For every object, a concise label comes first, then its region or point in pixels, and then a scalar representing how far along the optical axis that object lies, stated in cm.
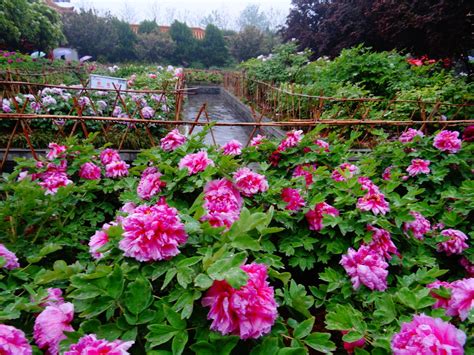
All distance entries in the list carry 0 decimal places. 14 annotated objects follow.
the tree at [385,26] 609
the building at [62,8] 3011
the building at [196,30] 3685
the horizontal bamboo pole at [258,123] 220
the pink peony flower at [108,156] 214
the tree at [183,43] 3209
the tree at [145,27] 3447
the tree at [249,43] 2870
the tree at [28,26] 1630
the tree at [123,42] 3020
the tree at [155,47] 3034
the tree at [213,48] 3278
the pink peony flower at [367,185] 163
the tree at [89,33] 2916
